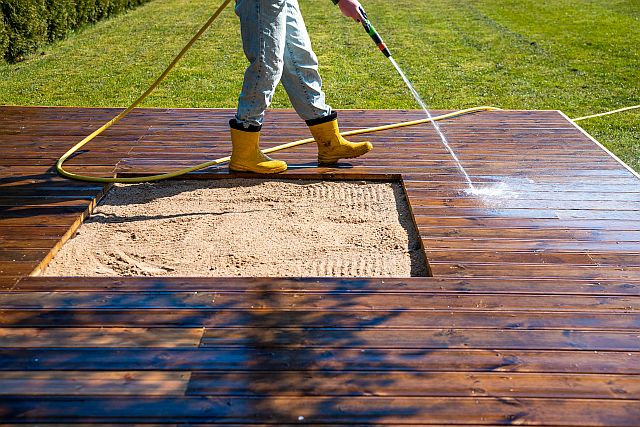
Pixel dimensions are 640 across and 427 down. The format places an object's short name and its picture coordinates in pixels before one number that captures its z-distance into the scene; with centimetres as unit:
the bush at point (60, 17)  932
